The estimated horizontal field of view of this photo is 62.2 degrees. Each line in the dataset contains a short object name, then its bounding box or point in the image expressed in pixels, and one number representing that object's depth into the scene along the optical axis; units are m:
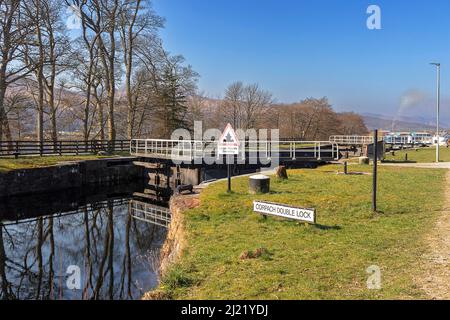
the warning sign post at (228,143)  13.73
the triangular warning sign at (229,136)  13.68
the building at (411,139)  54.92
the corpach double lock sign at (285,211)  9.11
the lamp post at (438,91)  31.45
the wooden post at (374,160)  10.16
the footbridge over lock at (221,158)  23.05
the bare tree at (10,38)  25.05
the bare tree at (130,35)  35.47
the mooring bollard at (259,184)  14.09
